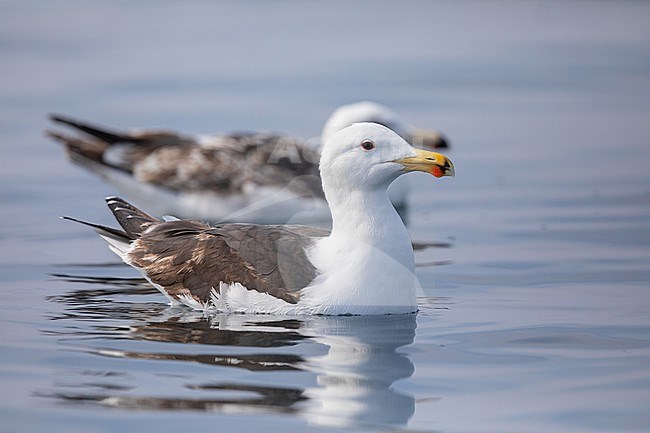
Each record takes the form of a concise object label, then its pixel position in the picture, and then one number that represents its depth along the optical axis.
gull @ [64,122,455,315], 19.66
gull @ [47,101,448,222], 31.52
